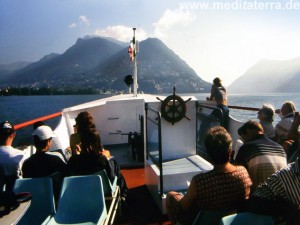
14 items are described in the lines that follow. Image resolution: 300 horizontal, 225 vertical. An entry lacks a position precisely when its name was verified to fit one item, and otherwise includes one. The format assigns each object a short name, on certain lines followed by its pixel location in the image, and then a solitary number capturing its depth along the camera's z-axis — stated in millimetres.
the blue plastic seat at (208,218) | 1890
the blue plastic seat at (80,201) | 2539
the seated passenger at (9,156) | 2738
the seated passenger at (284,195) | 1938
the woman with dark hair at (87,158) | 2803
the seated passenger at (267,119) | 3766
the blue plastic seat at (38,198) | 2521
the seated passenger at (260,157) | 2430
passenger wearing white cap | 2723
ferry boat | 3566
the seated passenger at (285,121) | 3991
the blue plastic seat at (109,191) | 2773
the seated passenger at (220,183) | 1984
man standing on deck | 5727
